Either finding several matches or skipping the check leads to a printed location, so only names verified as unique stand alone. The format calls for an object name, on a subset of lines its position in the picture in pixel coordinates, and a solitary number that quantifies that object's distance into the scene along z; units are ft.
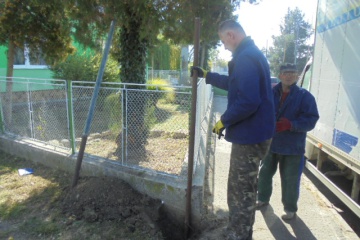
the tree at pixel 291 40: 188.03
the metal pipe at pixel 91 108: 12.54
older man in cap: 10.52
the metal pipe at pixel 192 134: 9.50
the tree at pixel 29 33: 20.80
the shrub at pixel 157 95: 17.23
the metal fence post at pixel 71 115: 15.15
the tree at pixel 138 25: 13.10
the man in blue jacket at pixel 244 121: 7.93
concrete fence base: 11.62
